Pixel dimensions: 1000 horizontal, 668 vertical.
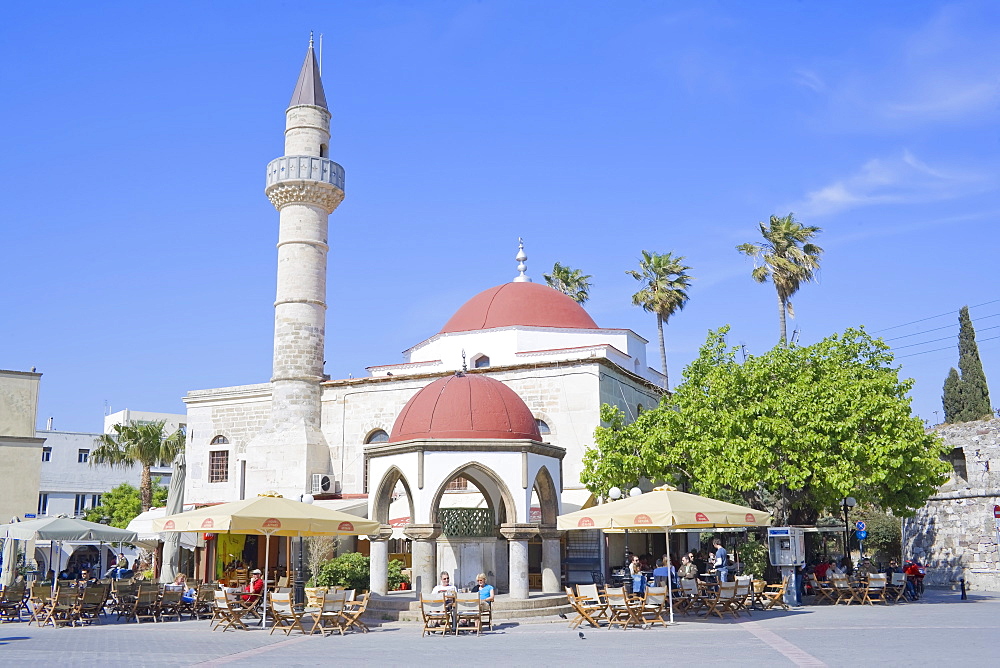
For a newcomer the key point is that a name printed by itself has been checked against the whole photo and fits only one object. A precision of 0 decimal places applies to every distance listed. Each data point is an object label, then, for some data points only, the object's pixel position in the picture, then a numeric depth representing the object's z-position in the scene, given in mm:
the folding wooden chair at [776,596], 17891
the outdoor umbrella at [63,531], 19156
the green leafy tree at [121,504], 47562
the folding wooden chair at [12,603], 17344
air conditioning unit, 27356
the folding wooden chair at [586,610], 15156
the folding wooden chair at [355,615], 14953
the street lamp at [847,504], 22825
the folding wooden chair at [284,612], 14828
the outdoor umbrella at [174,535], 23297
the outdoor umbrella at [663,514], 15133
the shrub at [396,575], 22391
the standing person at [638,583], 17522
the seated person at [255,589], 16500
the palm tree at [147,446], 38012
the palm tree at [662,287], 39375
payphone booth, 19156
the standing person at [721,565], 19712
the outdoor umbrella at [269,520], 15312
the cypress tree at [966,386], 37250
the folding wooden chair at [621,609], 15062
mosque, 25484
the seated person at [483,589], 15469
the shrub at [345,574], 20984
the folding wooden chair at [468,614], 14547
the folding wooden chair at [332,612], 14656
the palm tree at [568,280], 45938
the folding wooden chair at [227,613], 15383
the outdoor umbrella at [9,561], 22355
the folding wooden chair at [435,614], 14461
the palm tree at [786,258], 35312
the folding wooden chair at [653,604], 15266
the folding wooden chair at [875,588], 19042
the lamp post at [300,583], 19373
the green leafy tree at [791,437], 19953
